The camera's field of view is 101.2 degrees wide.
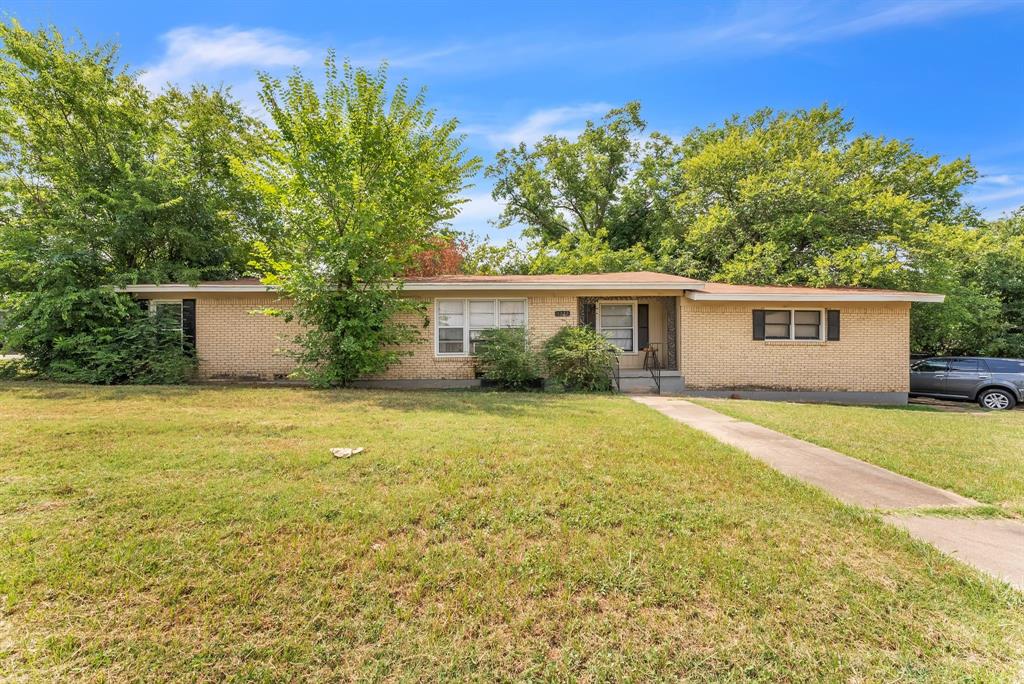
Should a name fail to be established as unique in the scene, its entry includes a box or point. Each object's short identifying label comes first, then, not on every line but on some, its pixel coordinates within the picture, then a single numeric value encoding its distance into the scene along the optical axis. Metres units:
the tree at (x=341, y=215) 9.66
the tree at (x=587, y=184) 23.39
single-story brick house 11.09
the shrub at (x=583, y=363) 10.61
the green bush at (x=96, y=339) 10.21
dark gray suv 11.03
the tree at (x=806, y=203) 16.06
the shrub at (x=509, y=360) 10.58
